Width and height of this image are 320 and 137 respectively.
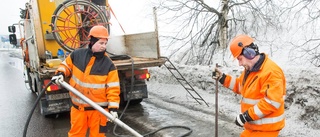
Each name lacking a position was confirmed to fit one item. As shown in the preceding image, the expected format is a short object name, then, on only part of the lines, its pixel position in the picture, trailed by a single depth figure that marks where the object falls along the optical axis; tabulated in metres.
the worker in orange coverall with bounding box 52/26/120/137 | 3.11
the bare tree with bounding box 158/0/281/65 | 8.43
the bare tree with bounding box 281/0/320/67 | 6.43
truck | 5.61
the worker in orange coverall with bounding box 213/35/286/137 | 2.25
